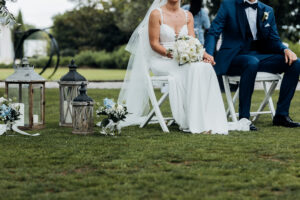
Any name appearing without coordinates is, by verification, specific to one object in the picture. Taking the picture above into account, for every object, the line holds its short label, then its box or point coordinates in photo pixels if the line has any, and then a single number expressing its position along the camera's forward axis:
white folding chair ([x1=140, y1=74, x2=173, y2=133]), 5.45
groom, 5.75
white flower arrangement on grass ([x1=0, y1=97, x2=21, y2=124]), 5.11
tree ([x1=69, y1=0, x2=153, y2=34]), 37.16
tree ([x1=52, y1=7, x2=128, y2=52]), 49.47
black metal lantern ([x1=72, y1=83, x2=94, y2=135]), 5.17
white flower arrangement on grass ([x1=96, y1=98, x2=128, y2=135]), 5.07
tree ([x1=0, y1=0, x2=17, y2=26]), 6.86
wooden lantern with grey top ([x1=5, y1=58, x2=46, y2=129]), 5.54
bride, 5.31
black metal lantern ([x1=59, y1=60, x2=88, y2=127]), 5.95
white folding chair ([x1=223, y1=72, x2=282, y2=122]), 5.77
